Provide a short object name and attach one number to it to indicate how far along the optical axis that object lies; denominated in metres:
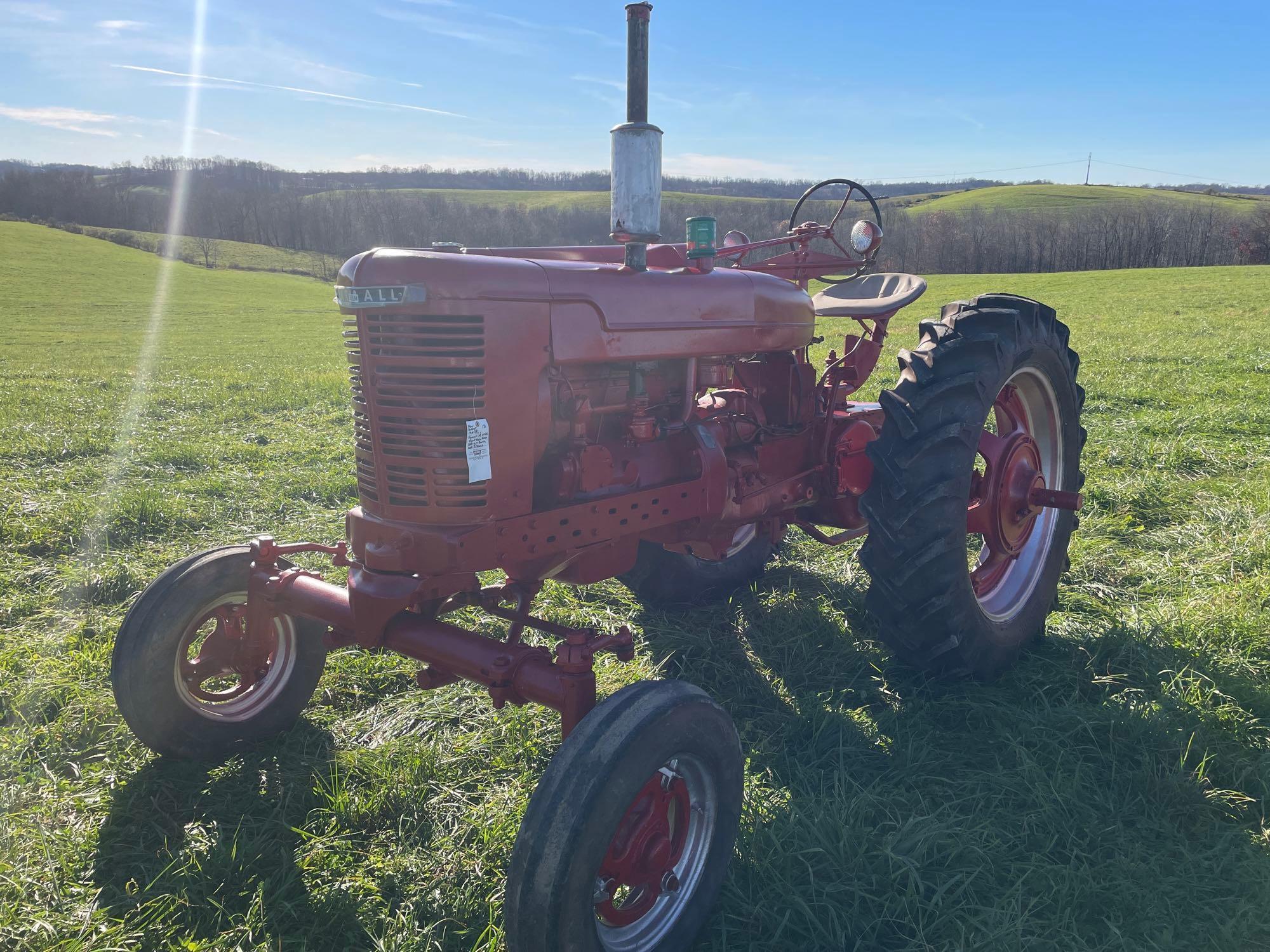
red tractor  2.19
